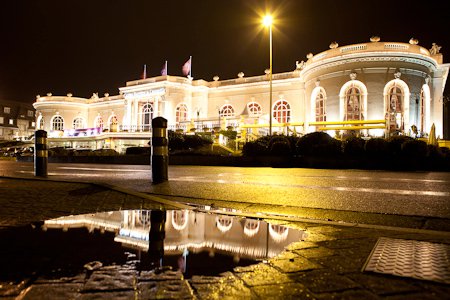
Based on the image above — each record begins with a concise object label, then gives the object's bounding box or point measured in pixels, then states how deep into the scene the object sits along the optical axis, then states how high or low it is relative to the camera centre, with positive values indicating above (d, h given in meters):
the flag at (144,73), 49.84 +11.33
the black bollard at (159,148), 6.91 +0.12
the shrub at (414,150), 12.12 +0.13
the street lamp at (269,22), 23.45 +8.75
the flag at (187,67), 44.41 +10.84
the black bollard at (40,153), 8.71 +0.03
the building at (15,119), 94.25 +9.67
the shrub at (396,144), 12.48 +0.35
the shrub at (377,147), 12.69 +0.25
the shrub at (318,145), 13.55 +0.35
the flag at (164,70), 45.41 +10.73
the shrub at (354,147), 13.30 +0.26
